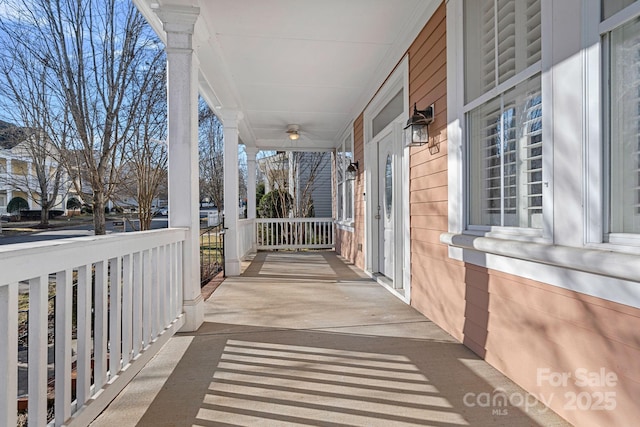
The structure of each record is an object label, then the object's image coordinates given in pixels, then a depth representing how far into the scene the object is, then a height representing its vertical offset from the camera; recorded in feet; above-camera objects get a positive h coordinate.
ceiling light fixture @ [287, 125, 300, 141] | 21.84 +5.11
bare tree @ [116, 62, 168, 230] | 12.74 +2.32
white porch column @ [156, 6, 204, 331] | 9.28 +2.15
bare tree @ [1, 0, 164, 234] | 9.29 +4.36
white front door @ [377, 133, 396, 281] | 14.49 +0.32
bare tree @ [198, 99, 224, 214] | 28.27 +4.65
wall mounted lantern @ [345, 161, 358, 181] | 19.69 +2.43
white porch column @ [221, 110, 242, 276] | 17.21 +1.12
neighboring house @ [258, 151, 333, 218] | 36.11 +4.43
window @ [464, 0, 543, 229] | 6.03 +1.93
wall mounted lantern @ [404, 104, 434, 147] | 9.79 +2.46
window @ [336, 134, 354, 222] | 22.09 +1.89
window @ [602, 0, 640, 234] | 4.26 +1.12
